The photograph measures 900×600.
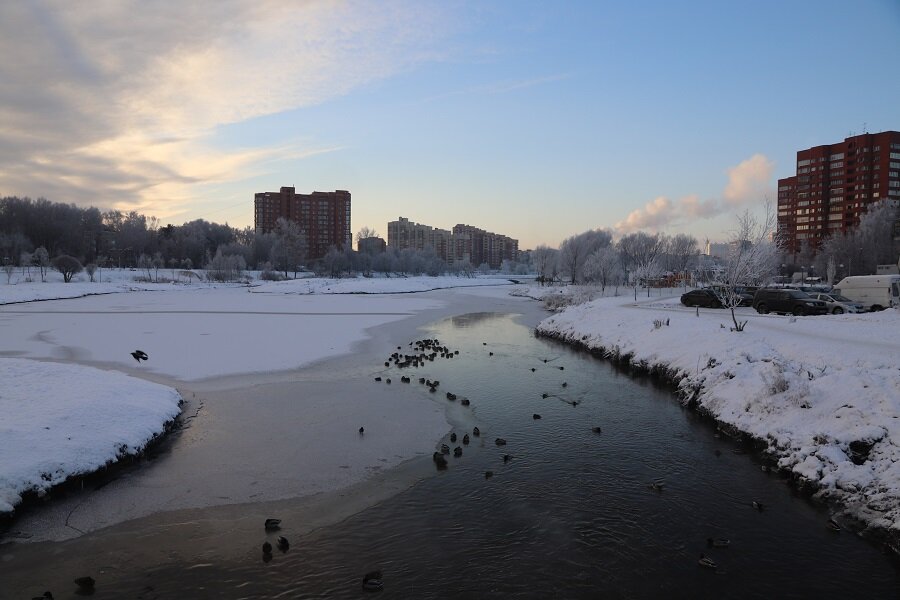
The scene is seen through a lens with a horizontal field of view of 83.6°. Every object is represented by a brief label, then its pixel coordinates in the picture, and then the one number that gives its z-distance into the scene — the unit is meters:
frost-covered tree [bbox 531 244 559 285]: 130.62
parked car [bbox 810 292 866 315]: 28.45
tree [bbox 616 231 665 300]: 103.74
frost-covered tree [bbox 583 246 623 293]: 83.44
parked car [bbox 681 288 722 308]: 36.16
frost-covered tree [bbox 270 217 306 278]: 124.88
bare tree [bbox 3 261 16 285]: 72.89
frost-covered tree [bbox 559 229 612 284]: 107.01
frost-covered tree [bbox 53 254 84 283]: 76.75
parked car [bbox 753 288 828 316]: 28.91
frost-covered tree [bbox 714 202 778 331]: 24.60
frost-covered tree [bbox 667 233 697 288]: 120.73
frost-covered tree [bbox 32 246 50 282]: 80.36
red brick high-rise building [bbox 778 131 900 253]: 107.81
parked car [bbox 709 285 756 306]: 36.24
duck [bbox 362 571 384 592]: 6.85
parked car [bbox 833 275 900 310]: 30.73
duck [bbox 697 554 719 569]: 7.56
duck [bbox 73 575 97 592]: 6.74
